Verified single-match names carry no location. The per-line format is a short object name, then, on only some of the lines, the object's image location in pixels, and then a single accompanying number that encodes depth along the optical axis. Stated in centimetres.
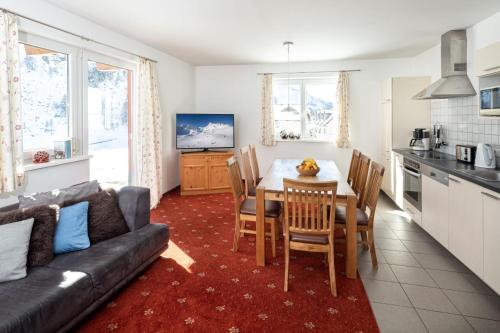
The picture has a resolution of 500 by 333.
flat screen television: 577
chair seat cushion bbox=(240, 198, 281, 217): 307
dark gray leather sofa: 163
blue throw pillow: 228
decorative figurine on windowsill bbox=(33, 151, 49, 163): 307
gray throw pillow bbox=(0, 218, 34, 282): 189
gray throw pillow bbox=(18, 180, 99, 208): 235
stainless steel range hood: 368
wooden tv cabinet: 564
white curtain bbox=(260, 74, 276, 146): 623
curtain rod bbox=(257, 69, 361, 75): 589
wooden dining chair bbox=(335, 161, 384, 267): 273
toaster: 338
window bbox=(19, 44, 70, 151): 303
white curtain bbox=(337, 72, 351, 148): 588
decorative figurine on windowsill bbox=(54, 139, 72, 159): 332
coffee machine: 452
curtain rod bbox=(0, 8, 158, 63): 269
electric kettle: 312
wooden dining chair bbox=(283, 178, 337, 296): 236
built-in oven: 371
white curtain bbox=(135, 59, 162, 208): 466
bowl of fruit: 336
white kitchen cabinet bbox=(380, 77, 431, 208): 485
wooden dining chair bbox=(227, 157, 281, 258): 304
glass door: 391
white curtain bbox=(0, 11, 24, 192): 258
